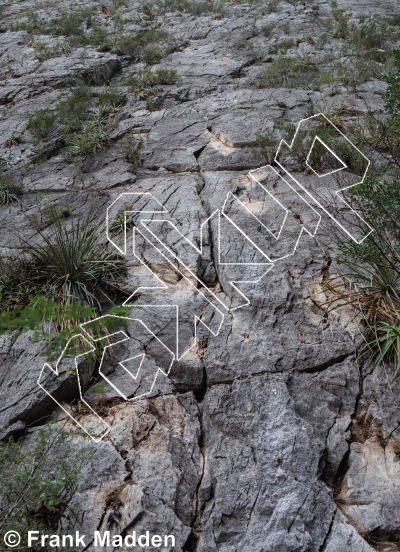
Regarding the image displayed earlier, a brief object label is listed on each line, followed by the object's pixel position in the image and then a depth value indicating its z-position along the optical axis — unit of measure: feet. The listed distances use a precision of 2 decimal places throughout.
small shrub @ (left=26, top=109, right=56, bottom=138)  26.21
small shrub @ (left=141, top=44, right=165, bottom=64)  35.70
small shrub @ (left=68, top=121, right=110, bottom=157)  24.56
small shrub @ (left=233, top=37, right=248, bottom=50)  36.60
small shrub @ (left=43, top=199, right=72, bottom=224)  18.64
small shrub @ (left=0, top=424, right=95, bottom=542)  8.55
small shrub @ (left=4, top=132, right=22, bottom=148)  26.22
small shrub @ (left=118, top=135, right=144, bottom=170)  22.88
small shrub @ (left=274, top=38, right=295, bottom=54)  35.34
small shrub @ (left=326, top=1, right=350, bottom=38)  36.35
